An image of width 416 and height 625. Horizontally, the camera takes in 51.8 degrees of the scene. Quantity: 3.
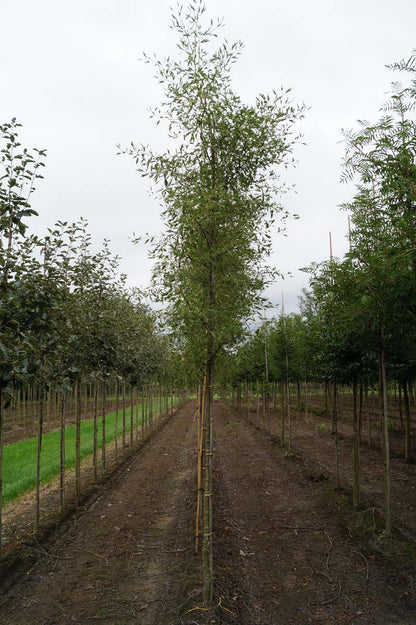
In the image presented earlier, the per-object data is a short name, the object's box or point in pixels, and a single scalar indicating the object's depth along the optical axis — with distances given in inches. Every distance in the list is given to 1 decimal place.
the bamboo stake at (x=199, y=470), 282.2
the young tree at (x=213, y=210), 232.1
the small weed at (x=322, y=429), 820.0
